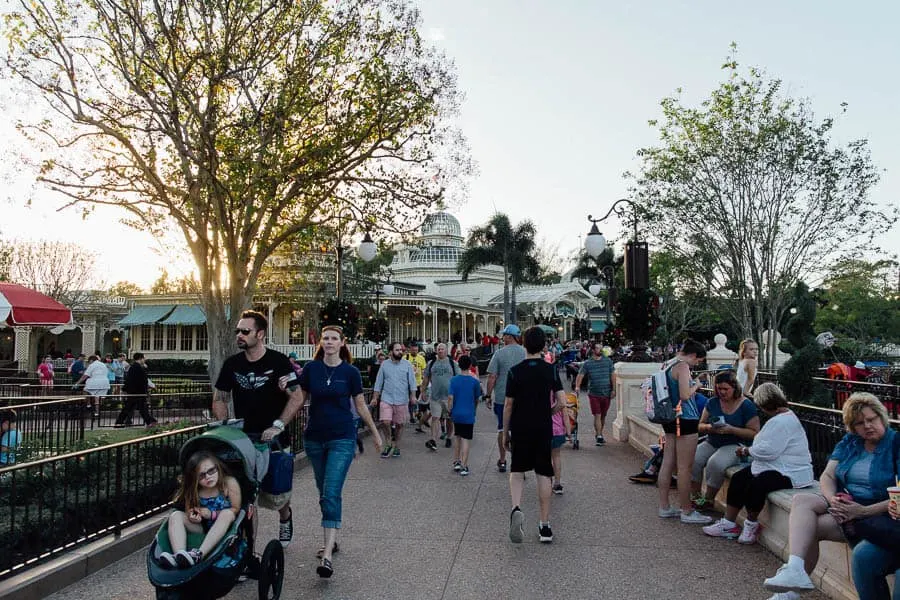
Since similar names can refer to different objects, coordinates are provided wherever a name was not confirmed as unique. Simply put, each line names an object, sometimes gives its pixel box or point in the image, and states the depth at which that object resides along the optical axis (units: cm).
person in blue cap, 888
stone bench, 459
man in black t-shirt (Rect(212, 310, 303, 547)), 493
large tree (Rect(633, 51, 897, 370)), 2106
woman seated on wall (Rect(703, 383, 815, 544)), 567
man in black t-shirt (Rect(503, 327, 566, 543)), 595
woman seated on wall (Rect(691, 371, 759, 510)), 666
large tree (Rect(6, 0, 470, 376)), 1407
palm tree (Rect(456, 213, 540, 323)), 4812
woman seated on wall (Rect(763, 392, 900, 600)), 423
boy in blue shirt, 929
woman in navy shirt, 529
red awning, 1088
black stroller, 381
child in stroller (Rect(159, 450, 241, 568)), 397
